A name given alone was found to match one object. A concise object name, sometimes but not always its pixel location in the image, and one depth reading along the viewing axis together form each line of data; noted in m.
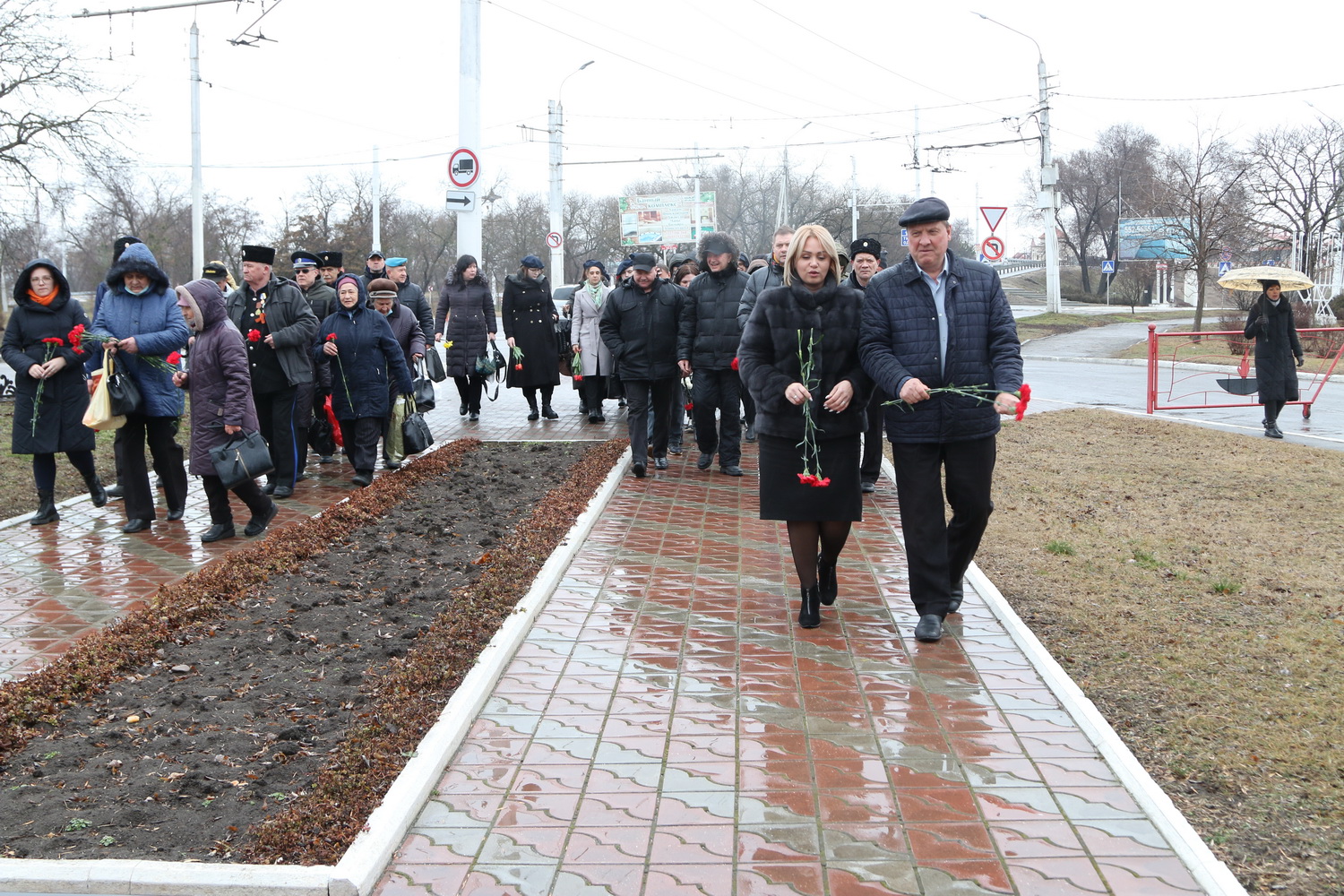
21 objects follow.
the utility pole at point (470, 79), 14.21
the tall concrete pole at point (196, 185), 26.70
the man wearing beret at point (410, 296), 12.70
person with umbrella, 13.45
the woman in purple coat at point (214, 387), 7.89
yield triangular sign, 19.12
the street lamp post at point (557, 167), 34.12
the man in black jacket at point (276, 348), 9.21
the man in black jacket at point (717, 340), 10.04
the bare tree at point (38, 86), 26.61
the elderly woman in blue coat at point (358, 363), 10.03
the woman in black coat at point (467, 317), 13.74
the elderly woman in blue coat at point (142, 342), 8.04
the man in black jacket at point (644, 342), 10.20
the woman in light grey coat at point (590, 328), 13.83
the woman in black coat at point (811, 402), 5.76
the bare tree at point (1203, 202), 37.38
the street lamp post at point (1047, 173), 38.59
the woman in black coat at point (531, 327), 14.02
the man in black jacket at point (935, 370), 5.46
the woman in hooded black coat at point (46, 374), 8.41
